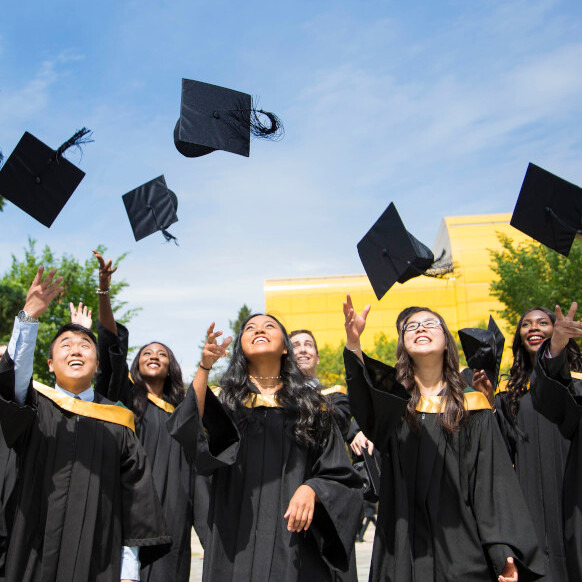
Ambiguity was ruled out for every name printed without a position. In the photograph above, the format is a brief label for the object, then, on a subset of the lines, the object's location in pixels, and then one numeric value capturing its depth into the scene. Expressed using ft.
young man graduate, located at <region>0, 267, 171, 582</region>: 10.65
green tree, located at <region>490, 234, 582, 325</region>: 52.08
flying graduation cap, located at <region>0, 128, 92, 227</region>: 15.87
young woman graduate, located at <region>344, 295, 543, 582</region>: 10.52
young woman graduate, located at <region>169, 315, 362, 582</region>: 11.03
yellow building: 132.36
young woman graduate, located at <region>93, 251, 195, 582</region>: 15.62
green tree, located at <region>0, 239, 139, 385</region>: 63.10
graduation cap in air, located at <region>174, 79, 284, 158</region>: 14.44
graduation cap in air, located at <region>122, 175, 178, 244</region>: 18.26
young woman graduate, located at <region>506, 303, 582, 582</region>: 12.37
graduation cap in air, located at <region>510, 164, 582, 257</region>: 17.20
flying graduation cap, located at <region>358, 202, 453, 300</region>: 16.29
